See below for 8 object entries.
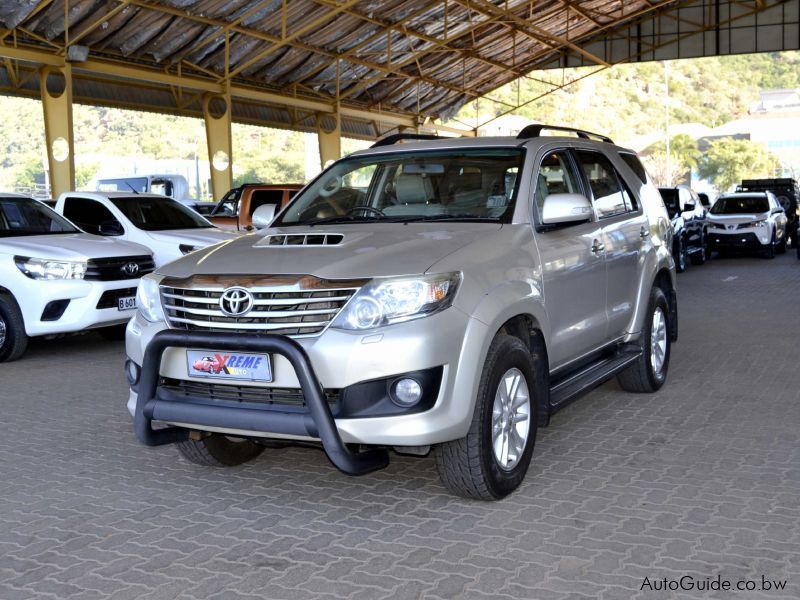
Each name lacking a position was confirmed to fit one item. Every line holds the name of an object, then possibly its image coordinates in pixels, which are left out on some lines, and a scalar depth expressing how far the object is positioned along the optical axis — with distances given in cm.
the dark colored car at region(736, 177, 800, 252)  2745
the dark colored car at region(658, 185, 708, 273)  1847
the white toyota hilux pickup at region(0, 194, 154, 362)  949
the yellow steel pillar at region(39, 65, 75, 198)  2350
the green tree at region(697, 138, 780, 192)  9200
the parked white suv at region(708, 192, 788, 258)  2234
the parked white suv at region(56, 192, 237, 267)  1198
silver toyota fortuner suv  428
